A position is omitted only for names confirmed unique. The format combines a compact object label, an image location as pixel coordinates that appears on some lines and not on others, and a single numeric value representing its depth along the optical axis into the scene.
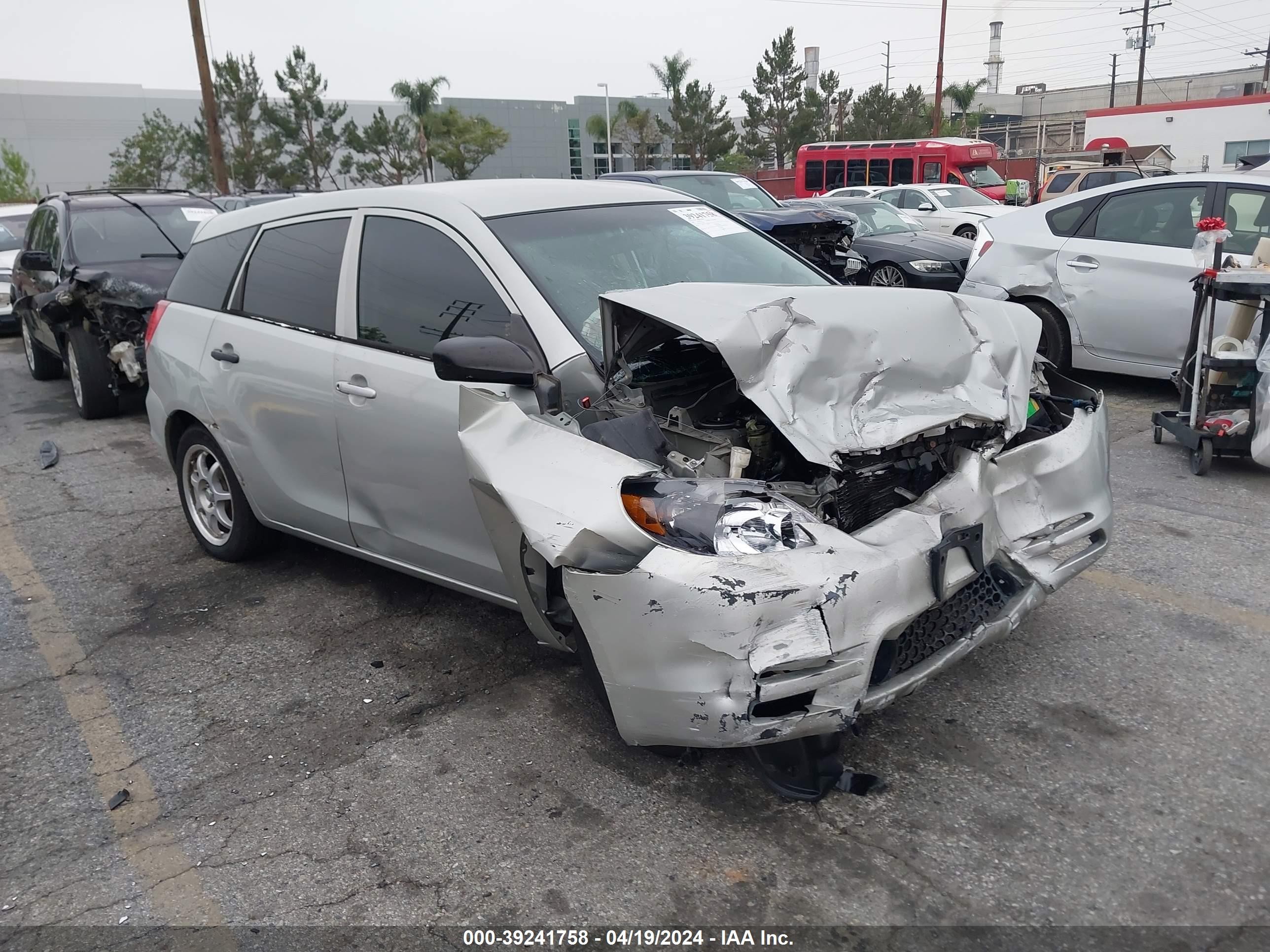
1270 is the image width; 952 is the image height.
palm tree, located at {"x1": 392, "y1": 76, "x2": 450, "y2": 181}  53.09
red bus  24.31
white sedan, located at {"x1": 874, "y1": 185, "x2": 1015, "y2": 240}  17.11
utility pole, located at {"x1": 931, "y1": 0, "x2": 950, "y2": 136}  39.12
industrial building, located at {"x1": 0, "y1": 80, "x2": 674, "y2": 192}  58.78
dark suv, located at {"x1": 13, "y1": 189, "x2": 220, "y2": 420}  7.97
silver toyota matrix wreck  2.48
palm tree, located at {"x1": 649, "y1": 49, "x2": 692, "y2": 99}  56.53
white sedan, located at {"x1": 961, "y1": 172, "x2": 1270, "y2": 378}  6.84
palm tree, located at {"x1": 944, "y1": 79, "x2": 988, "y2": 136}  66.12
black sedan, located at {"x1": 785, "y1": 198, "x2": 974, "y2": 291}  10.88
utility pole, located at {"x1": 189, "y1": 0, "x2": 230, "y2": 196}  19.92
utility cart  5.42
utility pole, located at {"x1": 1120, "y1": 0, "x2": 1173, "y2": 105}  55.50
